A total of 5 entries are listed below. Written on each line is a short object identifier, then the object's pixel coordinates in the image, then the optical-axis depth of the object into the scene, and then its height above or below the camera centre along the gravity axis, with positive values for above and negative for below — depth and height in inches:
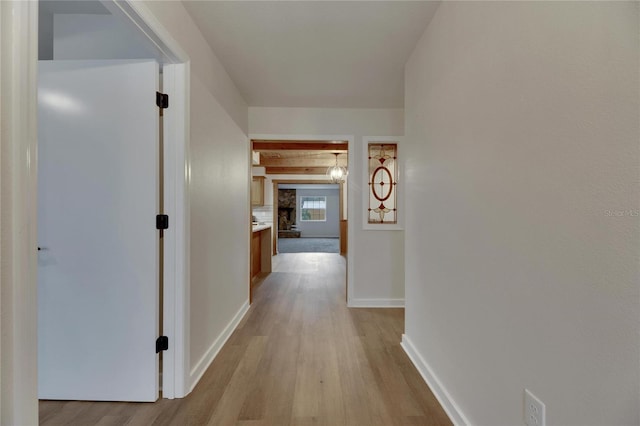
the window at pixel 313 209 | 551.5 +4.5
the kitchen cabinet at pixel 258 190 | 275.1 +20.4
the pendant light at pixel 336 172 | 223.8 +31.3
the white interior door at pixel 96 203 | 63.1 +1.8
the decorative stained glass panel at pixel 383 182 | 137.2 +14.2
